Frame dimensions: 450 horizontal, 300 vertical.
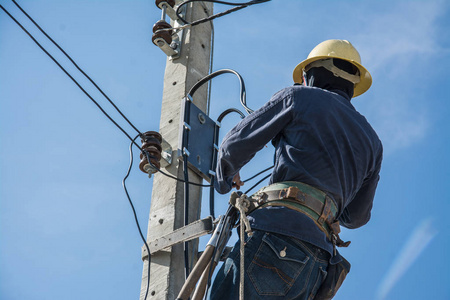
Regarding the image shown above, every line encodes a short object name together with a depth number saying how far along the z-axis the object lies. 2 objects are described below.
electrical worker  6.08
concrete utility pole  7.18
